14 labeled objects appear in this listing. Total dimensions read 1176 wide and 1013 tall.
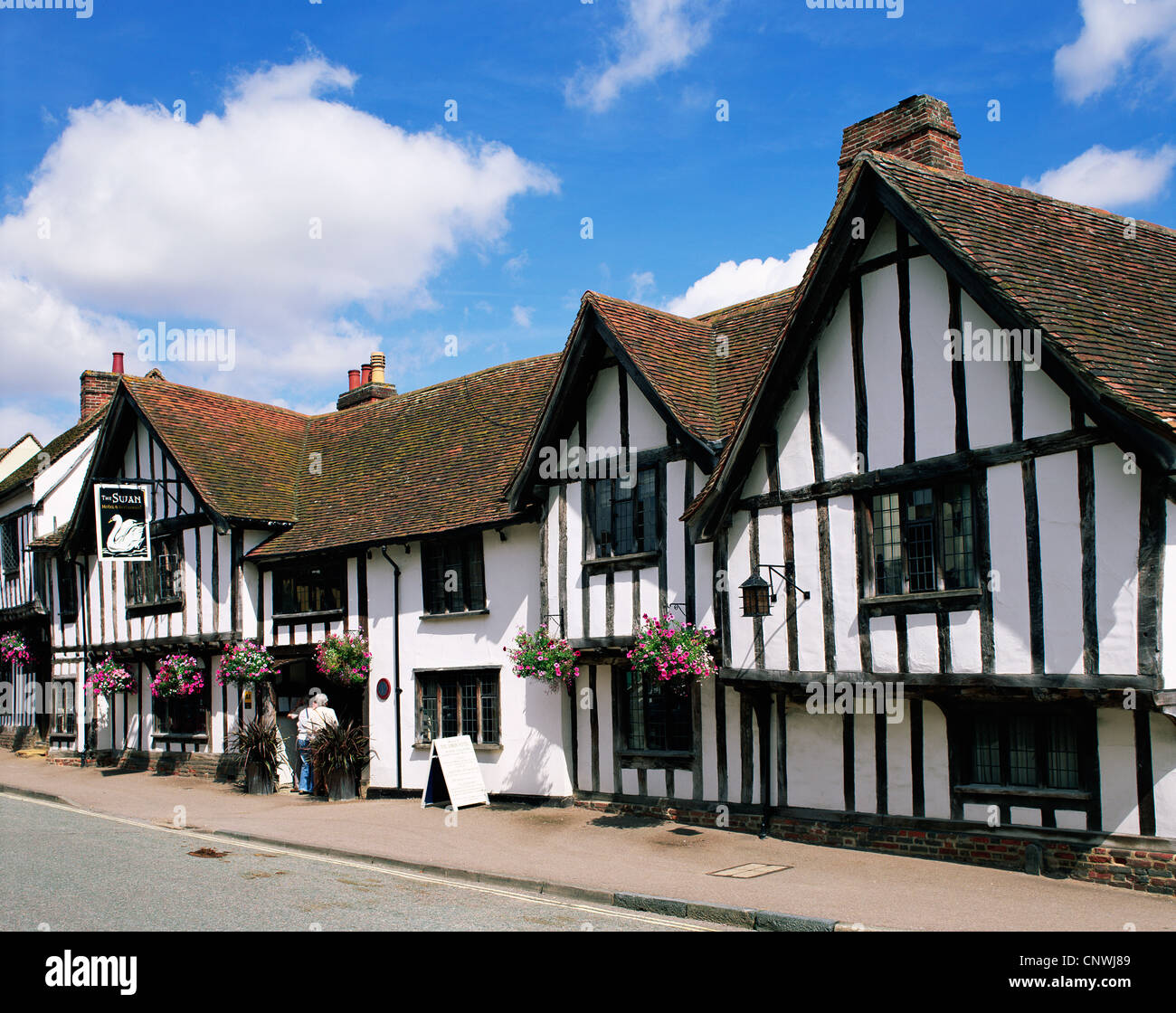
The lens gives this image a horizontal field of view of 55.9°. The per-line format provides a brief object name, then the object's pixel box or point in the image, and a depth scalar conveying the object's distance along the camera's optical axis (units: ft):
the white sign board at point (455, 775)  55.31
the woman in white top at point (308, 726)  63.52
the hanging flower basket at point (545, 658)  51.34
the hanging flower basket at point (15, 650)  95.50
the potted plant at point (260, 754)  64.69
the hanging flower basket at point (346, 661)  63.77
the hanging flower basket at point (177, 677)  72.28
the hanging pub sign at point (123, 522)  72.13
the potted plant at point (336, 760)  62.08
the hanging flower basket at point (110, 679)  77.15
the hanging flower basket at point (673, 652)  44.80
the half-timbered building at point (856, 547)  34.60
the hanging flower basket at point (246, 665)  67.15
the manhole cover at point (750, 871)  37.78
